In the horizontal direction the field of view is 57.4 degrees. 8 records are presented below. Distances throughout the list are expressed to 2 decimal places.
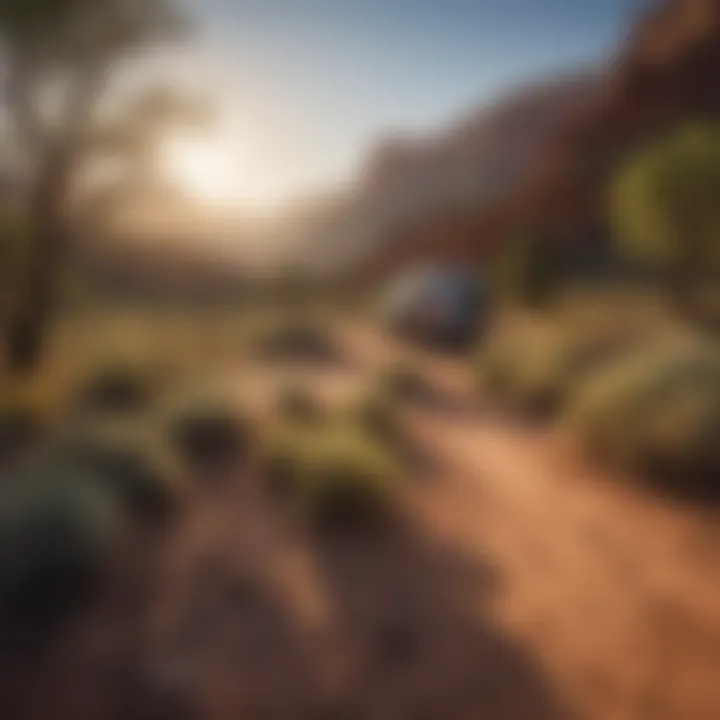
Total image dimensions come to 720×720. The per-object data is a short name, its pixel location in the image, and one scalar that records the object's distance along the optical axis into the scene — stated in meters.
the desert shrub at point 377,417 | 5.14
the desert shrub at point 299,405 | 5.09
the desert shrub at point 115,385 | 3.87
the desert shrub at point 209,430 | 4.23
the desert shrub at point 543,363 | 7.12
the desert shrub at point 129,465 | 3.83
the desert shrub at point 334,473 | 4.28
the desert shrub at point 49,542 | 3.12
